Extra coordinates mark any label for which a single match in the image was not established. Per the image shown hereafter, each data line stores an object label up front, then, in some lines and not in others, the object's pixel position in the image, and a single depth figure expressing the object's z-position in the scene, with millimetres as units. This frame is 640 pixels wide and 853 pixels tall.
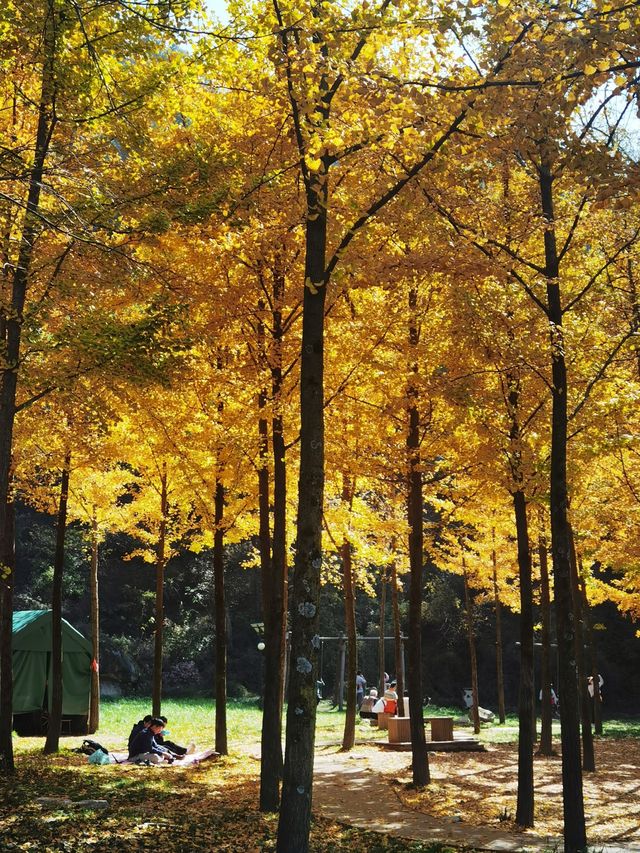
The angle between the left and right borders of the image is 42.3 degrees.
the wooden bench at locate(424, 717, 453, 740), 16781
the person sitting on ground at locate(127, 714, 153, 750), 13604
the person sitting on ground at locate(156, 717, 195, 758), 13910
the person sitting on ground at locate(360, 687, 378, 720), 25297
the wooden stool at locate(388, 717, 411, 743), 16938
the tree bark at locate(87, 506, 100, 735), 17148
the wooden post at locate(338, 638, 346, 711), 28219
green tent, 18625
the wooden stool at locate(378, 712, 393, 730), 21234
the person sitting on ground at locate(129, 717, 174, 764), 13242
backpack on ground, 13914
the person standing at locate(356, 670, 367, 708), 27512
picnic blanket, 13092
